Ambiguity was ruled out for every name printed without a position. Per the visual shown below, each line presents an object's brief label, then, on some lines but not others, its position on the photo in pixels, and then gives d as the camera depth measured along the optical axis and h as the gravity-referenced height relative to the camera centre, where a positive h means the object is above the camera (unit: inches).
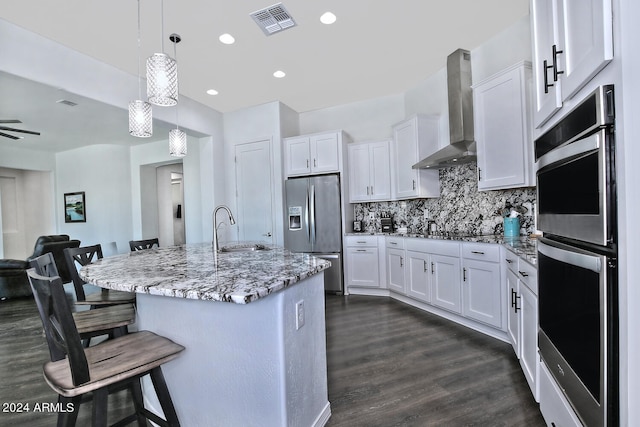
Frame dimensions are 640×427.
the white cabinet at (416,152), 155.9 +29.1
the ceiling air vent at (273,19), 106.6 +69.9
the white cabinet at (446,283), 123.9 -31.3
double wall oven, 32.2 -6.5
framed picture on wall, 271.0 +10.0
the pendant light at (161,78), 78.3 +35.3
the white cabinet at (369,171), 177.2 +22.8
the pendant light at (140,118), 94.1 +30.3
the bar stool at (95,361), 39.8 -21.5
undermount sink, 102.4 -11.7
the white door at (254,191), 195.3 +14.4
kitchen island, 51.0 -21.7
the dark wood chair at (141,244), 121.7 -11.2
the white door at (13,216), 273.6 +4.3
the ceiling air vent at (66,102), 130.2 +51.7
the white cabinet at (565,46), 31.9 +20.1
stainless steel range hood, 130.8 +42.8
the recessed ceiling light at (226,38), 121.1 +69.9
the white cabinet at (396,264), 156.6 -28.7
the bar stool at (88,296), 77.5 -20.4
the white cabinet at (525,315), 67.8 -27.5
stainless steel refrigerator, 178.7 -4.9
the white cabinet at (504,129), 106.4 +28.0
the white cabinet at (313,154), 181.3 +34.8
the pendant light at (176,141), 119.4 +28.8
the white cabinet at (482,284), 107.0 -27.9
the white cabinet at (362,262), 172.4 -29.1
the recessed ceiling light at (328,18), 110.5 +70.3
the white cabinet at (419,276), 139.9 -31.3
